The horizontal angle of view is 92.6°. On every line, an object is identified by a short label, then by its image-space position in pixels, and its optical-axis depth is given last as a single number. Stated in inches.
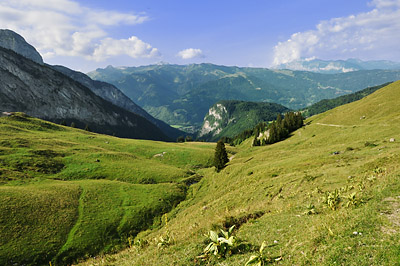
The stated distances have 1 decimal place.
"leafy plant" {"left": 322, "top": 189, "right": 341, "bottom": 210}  576.4
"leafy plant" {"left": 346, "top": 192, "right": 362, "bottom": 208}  525.0
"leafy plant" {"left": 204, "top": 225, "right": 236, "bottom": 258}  402.0
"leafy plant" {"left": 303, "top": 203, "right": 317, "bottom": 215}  587.2
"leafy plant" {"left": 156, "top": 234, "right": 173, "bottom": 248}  524.7
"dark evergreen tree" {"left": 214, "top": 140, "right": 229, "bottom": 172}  2395.4
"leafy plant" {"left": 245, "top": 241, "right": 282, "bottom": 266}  328.6
